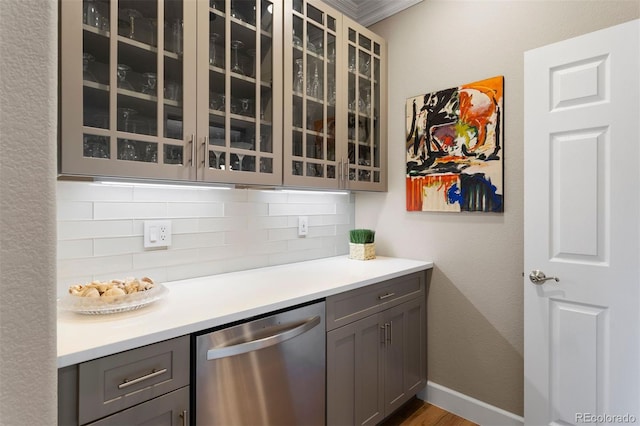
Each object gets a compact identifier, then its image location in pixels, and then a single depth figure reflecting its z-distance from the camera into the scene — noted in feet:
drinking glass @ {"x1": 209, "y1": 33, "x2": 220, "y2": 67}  4.95
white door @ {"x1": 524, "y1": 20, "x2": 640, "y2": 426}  4.96
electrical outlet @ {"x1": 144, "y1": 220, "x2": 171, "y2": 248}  5.31
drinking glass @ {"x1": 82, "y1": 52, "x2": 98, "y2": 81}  3.92
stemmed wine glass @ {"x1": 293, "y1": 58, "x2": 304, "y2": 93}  6.13
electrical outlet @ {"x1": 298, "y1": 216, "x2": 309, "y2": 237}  7.54
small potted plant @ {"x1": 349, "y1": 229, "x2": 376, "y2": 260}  7.68
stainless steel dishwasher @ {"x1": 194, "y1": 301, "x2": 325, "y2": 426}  3.88
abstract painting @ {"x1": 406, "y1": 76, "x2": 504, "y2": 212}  6.46
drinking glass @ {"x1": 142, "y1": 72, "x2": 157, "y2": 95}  4.45
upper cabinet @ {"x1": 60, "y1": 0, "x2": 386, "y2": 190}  3.99
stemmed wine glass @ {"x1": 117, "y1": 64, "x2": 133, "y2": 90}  4.23
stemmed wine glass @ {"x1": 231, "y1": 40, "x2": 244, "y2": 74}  5.21
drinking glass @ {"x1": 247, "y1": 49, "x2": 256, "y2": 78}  5.42
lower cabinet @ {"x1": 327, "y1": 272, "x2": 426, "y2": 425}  5.41
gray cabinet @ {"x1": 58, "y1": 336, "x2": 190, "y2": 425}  3.04
